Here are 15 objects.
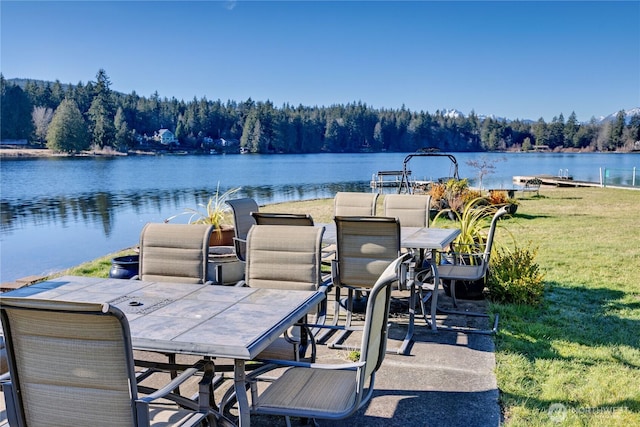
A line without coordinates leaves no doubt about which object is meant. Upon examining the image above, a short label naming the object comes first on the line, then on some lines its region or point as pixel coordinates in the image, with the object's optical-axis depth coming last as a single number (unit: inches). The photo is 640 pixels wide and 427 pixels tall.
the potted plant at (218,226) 218.8
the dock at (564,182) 853.4
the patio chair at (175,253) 126.0
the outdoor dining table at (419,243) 149.4
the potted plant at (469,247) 189.9
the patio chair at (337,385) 76.9
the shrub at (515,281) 184.4
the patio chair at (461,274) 166.7
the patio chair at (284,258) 122.6
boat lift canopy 412.5
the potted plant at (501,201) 415.8
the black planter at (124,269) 171.5
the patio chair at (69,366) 62.0
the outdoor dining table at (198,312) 74.7
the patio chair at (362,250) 141.5
